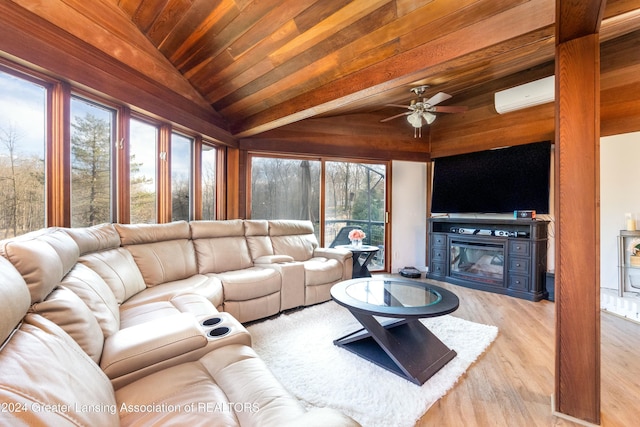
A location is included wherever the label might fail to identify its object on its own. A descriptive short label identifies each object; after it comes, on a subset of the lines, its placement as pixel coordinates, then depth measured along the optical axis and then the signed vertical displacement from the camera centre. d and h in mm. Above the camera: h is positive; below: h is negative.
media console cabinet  3785 -642
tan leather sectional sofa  773 -605
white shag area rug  1710 -1182
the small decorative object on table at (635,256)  3145 -501
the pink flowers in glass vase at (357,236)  4398 -377
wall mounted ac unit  3465 +1552
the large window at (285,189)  4531 +396
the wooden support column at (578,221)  1568 -50
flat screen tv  3883 +496
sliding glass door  4996 +193
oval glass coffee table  1975 -976
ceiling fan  3481 +1361
